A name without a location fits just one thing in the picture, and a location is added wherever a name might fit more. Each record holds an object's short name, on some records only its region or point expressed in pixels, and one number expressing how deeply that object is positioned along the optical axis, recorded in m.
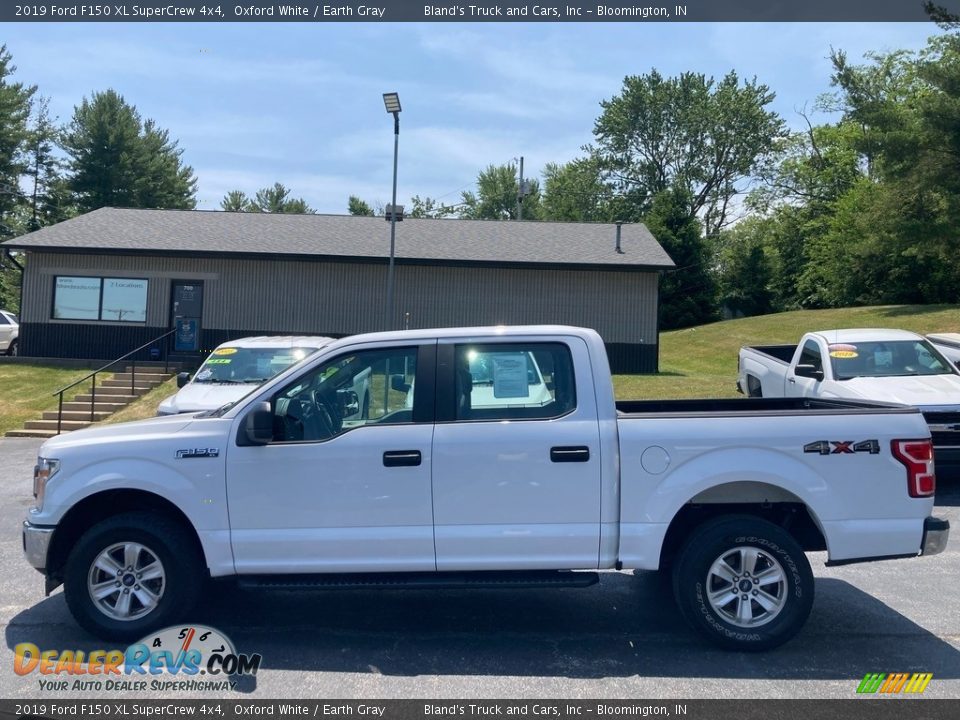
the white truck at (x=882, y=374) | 10.02
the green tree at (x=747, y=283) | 50.00
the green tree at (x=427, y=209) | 87.06
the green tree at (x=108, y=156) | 50.81
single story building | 25.52
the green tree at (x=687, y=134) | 61.00
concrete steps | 17.47
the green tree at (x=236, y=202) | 91.56
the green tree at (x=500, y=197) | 80.25
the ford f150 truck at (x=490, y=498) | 5.29
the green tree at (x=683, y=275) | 47.03
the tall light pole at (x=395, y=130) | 21.69
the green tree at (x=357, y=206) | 87.62
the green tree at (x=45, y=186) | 50.66
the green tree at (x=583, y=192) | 63.69
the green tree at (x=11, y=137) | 45.34
